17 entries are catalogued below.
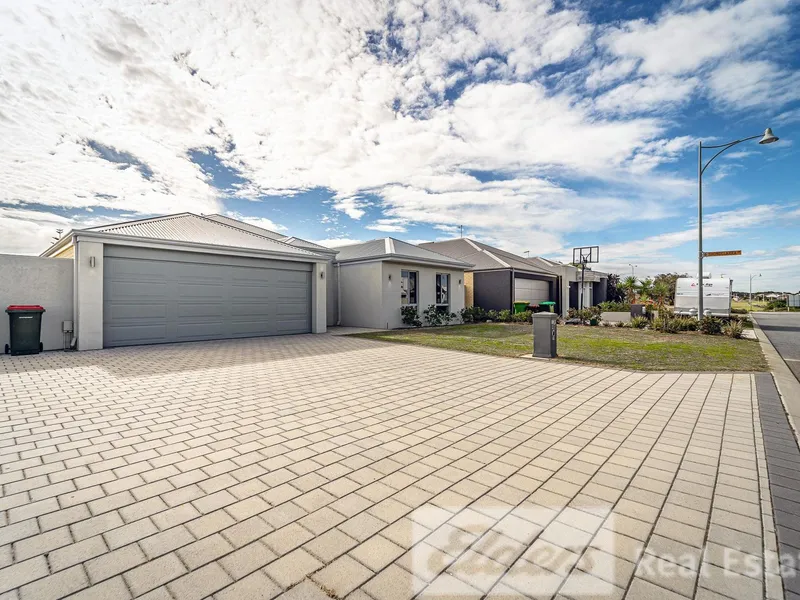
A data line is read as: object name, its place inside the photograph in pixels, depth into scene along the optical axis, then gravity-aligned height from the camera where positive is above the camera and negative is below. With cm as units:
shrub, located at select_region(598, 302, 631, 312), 2292 -34
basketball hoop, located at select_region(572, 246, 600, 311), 2505 +306
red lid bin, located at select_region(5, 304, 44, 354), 852 -67
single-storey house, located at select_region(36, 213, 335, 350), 936 +48
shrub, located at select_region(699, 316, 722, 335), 1360 -86
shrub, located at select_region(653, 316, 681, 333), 1420 -88
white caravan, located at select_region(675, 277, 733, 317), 1880 +19
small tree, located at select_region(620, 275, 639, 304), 3347 +137
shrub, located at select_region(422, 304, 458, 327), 1717 -68
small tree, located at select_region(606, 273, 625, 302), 3377 +107
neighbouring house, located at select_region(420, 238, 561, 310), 2112 +146
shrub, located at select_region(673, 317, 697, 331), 1424 -84
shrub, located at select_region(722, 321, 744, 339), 1277 -96
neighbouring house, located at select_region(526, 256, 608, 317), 2658 +138
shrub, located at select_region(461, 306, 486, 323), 1917 -69
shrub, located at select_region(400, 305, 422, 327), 1606 -66
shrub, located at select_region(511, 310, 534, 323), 1887 -80
